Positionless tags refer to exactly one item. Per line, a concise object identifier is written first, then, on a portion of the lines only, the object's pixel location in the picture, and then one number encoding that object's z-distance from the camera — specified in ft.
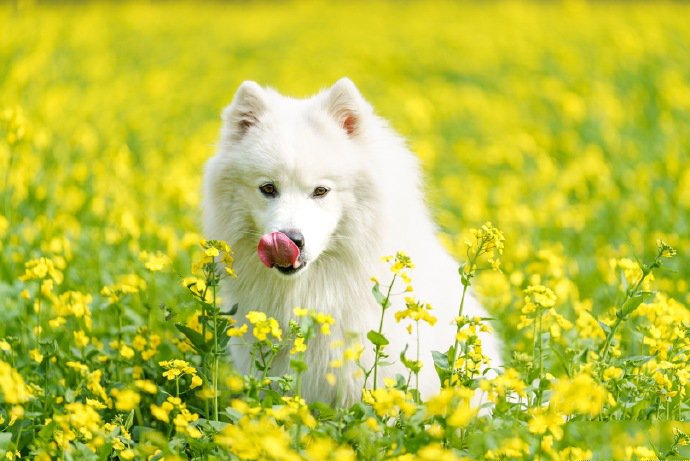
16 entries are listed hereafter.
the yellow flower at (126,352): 23.47
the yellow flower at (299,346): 17.70
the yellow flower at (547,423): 15.15
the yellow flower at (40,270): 20.90
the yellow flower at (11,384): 15.34
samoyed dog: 22.85
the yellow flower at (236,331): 18.28
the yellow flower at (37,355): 22.02
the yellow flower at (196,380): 19.08
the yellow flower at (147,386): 17.29
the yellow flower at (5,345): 20.57
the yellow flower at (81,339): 22.91
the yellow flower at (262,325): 16.93
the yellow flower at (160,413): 16.34
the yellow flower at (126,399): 15.53
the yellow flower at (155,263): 21.99
